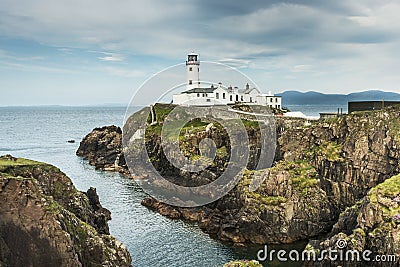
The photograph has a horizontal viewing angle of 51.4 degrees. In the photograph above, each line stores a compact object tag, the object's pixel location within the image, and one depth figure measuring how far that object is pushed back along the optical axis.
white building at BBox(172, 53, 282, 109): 91.06
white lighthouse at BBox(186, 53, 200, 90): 95.23
